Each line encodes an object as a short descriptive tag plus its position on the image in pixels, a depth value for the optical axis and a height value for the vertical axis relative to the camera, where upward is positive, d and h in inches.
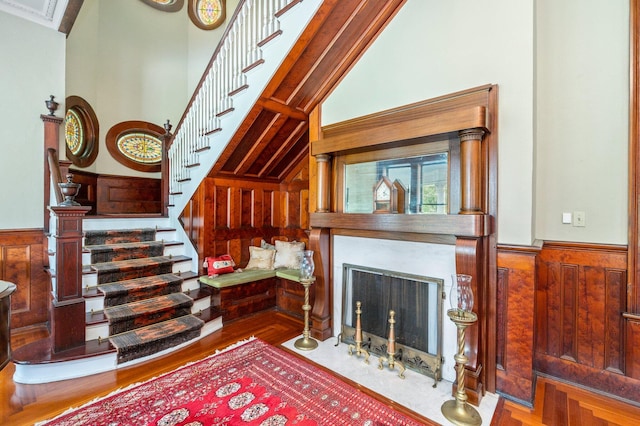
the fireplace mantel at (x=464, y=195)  74.4 +4.8
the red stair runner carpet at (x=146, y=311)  100.2 -38.2
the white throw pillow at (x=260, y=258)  145.5 -24.5
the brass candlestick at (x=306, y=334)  103.0 -46.4
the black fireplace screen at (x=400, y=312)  86.0 -34.2
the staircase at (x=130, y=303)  86.5 -37.2
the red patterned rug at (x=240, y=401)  67.8 -50.5
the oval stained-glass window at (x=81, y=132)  163.9 +49.3
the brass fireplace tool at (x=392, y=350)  86.4 -43.9
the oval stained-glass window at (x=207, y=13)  229.9 +167.9
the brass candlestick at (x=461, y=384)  67.9 -43.2
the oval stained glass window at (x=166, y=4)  209.8 +160.6
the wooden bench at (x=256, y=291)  126.6 -39.2
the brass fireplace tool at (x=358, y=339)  96.1 -44.2
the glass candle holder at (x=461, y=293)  70.7 -20.8
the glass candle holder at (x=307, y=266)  105.2 -20.6
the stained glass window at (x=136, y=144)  192.5 +48.8
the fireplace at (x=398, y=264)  83.4 -18.0
